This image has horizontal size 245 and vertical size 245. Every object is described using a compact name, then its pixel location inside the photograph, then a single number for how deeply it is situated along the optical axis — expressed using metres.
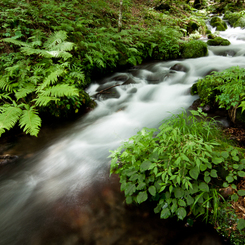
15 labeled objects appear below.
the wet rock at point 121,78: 6.64
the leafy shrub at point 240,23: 12.38
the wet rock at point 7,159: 3.47
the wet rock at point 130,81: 6.42
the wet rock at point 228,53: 7.76
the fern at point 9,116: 3.45
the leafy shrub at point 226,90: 3.24
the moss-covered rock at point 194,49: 7.96
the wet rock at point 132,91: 6.08
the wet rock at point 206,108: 4.24
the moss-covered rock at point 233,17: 13.14
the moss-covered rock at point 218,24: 12.40
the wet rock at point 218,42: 9.26
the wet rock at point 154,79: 6.54
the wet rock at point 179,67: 6.83
